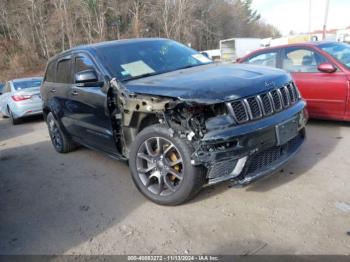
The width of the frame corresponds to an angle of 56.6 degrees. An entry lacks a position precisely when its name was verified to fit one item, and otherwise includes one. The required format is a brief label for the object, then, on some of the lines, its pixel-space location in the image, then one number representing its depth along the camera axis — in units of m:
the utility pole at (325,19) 21.22
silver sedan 9.94
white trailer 31.44
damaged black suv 3.07
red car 5.52
